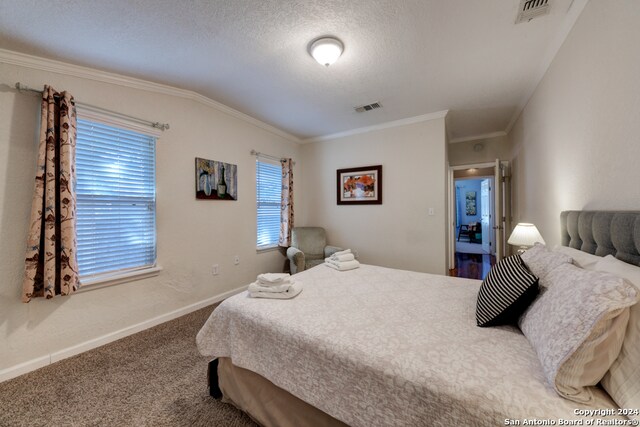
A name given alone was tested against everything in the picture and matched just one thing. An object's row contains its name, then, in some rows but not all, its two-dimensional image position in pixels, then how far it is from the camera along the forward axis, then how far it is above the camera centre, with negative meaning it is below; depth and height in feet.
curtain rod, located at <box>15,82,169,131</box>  5.76 +3.09
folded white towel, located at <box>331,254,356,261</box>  7.81 -1.40
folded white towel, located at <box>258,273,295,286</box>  5.25 -1.41
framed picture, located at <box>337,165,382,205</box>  12.28 +1.55
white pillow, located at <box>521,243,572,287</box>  3.92 -0.84
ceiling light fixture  6.11 +4.32
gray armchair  12.00 -1.62
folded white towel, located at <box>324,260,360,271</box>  7.50 -1.60
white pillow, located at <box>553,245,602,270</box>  3.93 -0.79
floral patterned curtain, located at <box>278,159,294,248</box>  12.92 +0.46
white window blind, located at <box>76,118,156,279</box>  6.72 +0.54
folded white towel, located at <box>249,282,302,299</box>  5.11 -1.69
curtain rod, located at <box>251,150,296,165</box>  11.54 +3.05
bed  2.55 -1.88
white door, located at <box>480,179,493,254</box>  18.51 -0.06
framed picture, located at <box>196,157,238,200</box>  9.35 +1.48
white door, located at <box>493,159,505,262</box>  11.85 +0.44
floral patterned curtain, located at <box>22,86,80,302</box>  5.72 +0.20
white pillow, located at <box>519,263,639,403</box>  2.36 -1.26
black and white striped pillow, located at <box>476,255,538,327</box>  3.60 -1.29
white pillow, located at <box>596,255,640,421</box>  2.21 -1.54
